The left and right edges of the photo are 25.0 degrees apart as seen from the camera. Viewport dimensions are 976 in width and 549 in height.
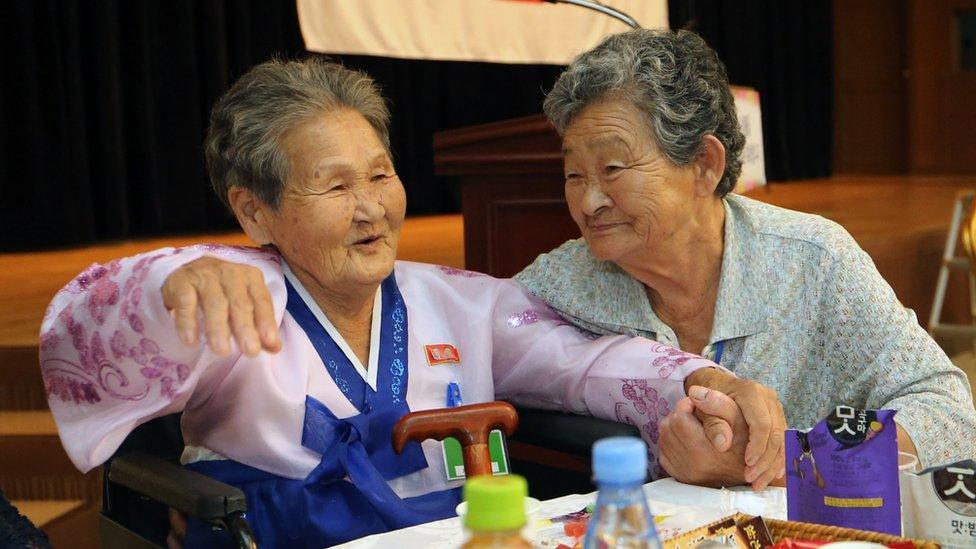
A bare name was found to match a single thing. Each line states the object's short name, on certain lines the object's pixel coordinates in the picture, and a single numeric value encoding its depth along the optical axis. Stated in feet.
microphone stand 8.42
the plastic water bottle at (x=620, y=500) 4.21
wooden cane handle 5.46
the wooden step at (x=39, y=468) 8.46
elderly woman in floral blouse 6.27
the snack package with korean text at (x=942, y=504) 4.84
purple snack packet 4.93
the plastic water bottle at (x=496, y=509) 3.80
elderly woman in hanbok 5.69
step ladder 17.72
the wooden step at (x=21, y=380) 8.85
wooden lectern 8.15
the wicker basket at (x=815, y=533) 4.76
